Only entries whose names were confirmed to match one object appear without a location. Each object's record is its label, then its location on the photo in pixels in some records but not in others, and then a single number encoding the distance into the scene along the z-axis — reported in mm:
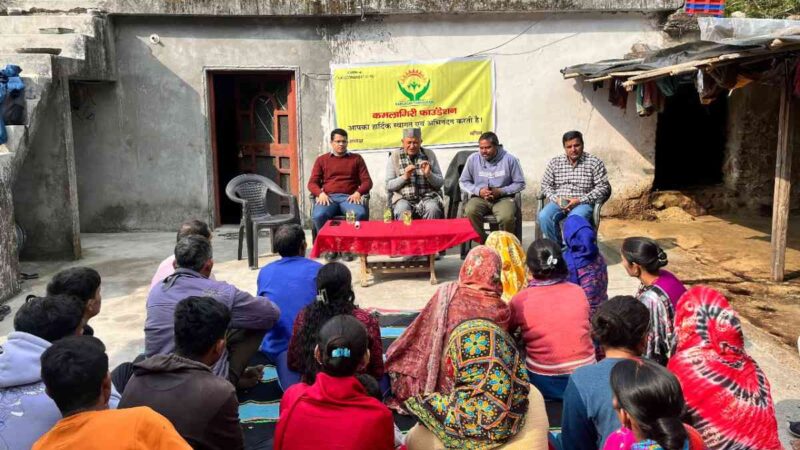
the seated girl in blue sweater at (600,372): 2510
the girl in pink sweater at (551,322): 3334
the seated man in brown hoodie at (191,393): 2320
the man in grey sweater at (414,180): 6855
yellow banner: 8656
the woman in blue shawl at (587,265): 4309
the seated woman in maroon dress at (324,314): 3139
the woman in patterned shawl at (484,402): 2443
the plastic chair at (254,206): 6809
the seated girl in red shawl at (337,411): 2277
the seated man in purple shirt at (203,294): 3217
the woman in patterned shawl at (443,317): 3199
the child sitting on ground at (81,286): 3189
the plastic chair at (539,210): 6391
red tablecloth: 5844
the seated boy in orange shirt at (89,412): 1860
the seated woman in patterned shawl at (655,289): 3164
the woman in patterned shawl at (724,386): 2438
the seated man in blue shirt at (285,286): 3740
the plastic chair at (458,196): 6777
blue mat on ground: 3309
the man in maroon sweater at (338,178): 7051
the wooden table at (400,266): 6230
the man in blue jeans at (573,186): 6438
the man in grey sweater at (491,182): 6664
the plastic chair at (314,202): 7035
